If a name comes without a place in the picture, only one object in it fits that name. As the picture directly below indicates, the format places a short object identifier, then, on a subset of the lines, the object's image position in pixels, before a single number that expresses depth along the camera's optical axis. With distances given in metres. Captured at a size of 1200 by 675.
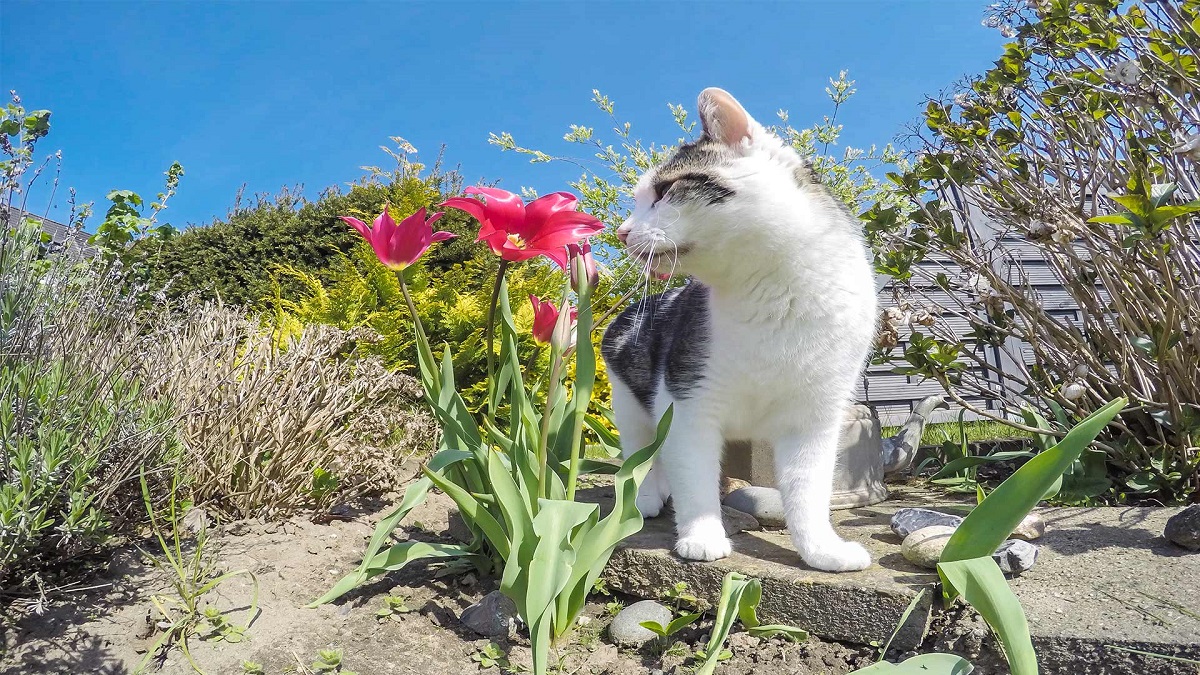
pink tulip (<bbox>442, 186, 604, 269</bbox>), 0.50
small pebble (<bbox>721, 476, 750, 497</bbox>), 0.83
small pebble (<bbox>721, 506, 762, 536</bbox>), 0.69
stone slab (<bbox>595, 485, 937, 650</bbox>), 0.51
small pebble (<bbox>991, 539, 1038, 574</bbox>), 0.55
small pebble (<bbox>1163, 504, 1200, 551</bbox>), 0.56
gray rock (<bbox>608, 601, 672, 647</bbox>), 0.56
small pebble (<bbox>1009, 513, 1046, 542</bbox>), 0.62
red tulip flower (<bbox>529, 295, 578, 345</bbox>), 0.58
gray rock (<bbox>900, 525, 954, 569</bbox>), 0.54
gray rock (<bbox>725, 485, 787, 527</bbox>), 0.72
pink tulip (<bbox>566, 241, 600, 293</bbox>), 0.55
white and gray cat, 0.57
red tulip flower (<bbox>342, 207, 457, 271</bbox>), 0.52
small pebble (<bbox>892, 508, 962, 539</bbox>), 0.61
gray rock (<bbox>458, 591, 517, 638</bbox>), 0.57
